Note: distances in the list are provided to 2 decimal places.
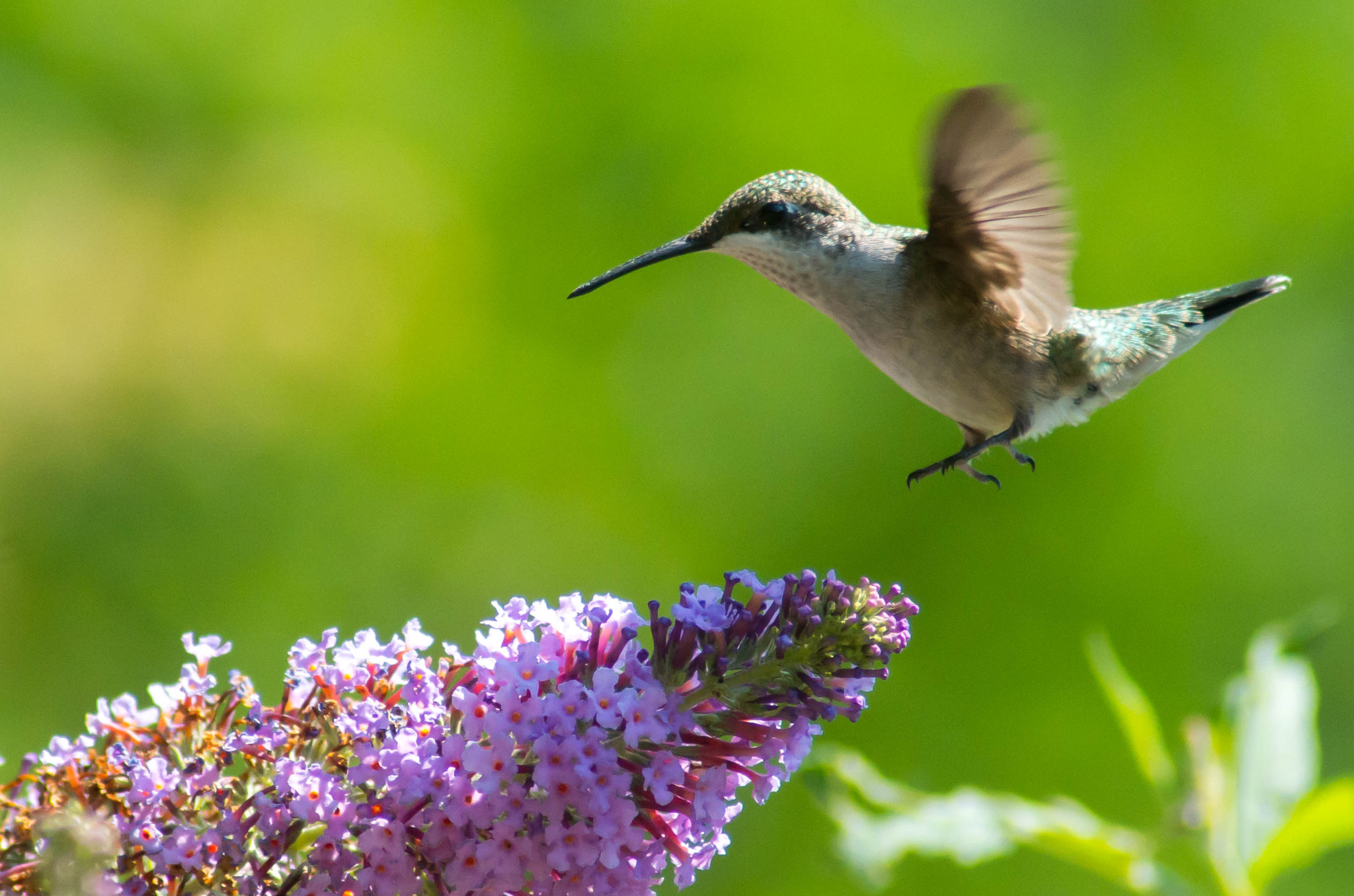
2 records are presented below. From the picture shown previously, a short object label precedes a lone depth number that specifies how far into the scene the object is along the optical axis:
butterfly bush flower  2.81
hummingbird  4.07
